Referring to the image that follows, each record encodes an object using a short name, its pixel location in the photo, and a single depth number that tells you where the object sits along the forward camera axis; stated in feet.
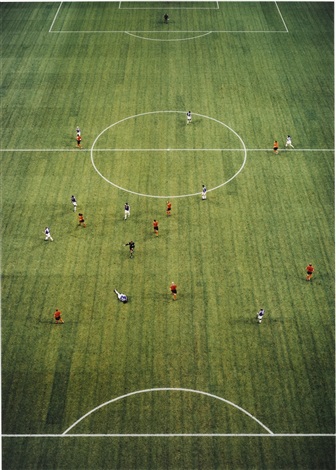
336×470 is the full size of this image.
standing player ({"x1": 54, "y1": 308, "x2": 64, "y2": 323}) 105.91
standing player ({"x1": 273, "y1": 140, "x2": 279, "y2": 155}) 149.38
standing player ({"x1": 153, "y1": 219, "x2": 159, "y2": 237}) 123.79
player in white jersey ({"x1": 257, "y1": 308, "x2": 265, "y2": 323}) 105.50
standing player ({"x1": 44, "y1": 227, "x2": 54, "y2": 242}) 123.34
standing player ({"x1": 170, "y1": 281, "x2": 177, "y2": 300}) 109.71
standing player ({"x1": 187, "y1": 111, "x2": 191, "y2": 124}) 159.12
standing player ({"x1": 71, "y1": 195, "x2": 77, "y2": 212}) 130.41
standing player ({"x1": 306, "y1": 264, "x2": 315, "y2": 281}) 113.70
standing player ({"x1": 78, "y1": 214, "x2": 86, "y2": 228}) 126.90
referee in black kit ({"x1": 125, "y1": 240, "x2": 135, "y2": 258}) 118.52
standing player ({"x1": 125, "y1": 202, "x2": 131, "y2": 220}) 127.75
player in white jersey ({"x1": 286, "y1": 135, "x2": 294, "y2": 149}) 150.15
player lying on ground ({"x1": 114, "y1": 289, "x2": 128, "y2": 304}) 111.55
